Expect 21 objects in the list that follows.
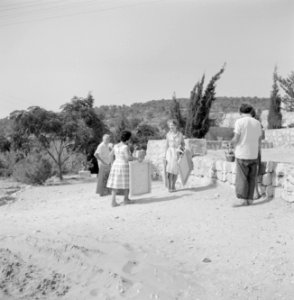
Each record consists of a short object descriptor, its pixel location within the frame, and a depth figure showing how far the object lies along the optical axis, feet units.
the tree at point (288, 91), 97.64
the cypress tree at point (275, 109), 96.27
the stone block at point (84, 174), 49.55
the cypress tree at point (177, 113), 70.03
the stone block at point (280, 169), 20.06
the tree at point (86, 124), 46.52
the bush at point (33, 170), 41.09
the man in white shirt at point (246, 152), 20.20
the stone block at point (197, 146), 32.42
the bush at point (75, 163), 51.01
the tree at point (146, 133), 92.43
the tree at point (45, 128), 43.78
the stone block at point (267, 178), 21.04
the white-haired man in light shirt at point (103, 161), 27.58
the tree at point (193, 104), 65.10
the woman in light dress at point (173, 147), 25.50
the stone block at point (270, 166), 20.97
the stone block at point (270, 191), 20.98
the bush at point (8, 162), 50.39
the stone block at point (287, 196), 19.36
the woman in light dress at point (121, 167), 23.17
